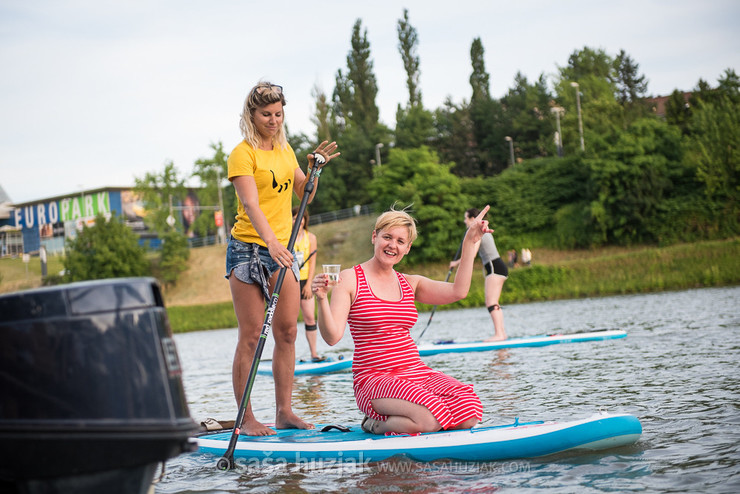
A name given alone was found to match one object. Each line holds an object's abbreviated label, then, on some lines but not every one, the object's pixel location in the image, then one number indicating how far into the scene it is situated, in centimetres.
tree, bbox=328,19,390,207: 6594
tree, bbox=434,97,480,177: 6272
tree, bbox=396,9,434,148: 6512
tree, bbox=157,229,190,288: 5747
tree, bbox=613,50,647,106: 7491
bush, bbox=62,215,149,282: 5681
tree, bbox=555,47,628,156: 4656
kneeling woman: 461
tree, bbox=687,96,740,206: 3766
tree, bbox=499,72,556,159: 6156
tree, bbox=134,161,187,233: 6650
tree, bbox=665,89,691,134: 4925
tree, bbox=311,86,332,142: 6819
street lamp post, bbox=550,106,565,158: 5522
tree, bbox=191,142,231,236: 6742
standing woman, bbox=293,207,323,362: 973
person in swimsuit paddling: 1109
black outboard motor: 263
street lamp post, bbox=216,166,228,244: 6536
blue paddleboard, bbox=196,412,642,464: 419
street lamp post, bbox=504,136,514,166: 6124
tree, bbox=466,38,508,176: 6334
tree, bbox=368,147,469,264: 4934
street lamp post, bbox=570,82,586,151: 5061
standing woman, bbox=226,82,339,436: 524
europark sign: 8575
